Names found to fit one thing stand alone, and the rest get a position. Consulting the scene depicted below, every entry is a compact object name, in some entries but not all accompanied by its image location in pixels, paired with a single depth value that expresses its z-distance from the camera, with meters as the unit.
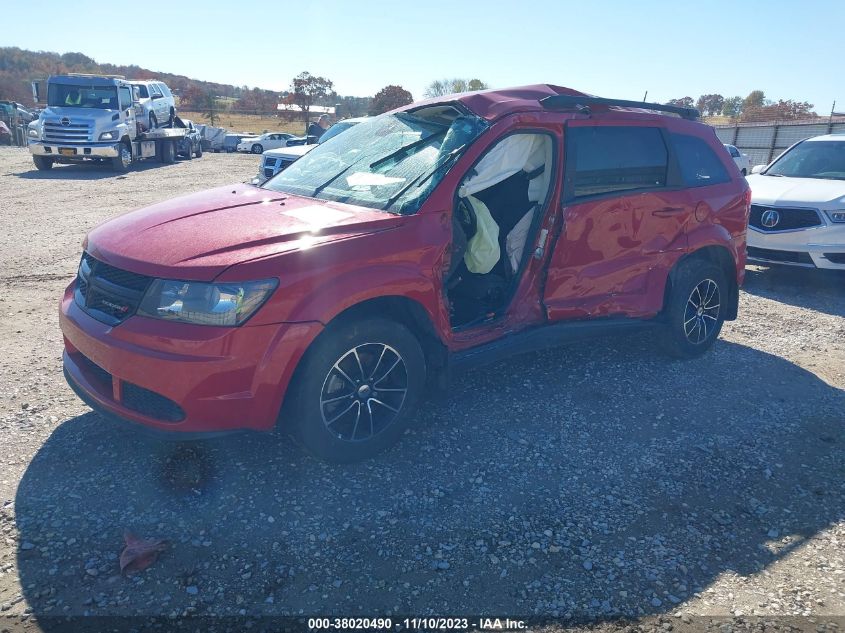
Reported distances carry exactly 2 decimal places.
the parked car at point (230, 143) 34.91
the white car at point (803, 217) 7.29
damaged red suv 2.99
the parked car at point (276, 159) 13.13
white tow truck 17.17
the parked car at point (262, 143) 32.78
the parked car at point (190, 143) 23.80
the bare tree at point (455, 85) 36.82
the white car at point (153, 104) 19.83
